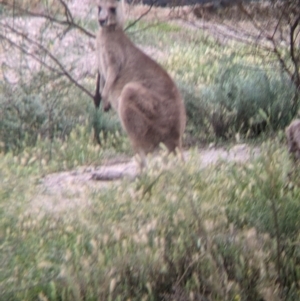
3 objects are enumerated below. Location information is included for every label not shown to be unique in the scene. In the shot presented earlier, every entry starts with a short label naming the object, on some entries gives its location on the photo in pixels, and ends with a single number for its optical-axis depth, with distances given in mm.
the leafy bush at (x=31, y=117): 20172
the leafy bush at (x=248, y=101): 19984
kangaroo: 15844
